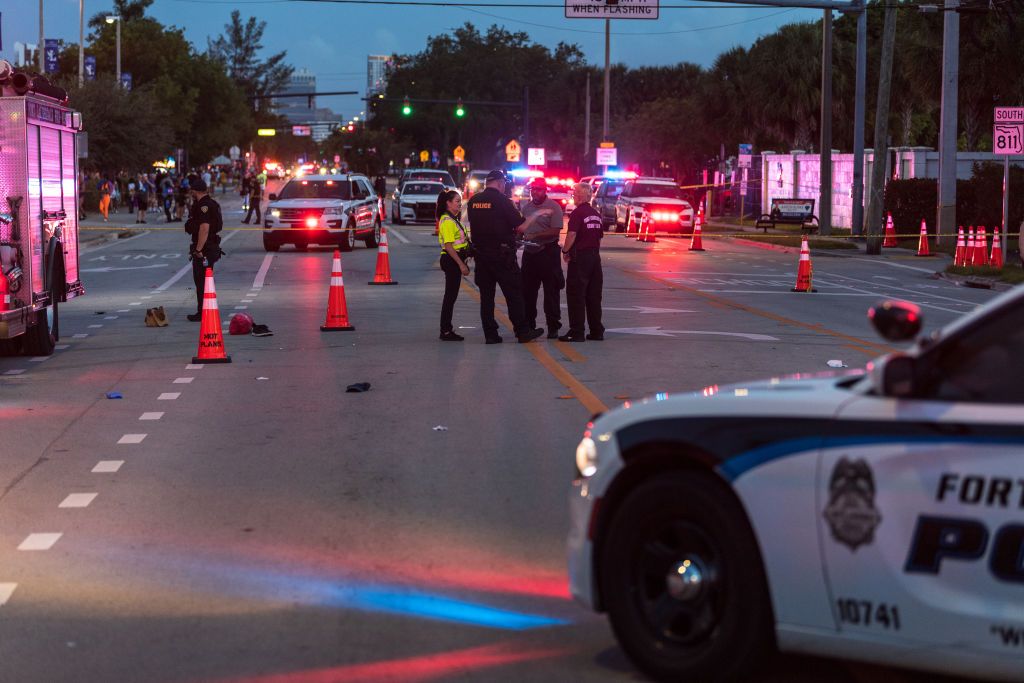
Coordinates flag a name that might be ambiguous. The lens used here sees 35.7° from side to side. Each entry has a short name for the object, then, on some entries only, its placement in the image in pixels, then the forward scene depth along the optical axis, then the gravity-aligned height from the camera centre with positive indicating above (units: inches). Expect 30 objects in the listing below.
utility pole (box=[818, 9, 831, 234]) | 1734.7 +26.7
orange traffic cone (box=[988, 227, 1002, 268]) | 1201.4 -69.5
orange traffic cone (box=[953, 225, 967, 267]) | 1231.5 -70.2
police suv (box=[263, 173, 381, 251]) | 1441.9 -47.8
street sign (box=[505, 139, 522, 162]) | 3405.5 +23.6
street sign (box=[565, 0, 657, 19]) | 1502.2 +144.5
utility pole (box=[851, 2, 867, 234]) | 1657.2 +25.3
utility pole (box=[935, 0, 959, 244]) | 1405.0 +30.0
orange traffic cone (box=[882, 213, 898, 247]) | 1599.3 -71.5
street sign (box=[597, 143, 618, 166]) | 2758.4 +9.2
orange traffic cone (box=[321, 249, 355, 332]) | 731.4 -68.1
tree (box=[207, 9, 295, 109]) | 7751.0 +538.7
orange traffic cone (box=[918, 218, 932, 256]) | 1444.0 -74.8
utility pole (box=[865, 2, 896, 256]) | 1485.0 +21.9
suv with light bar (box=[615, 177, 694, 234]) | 1760.6 -47.0
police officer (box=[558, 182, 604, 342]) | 670.2 -42.8
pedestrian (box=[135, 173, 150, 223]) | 2080.5 -54.3
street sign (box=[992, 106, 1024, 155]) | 1154.0 +23.7
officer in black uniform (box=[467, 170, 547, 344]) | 660.1 -33.7
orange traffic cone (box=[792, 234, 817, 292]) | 973.2 -68.4
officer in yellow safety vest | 692.1 -40.6
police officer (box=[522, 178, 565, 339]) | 682.2 -42.0
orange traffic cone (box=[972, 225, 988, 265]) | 1215.6 -65.3
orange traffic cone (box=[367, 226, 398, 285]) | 1058.1 -70.8
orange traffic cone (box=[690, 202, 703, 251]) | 1523.1 -74.1
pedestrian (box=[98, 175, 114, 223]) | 2236.7 -55.3
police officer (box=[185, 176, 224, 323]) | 772.6 -34.4
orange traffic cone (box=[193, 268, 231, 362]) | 607.8 -68.8
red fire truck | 582.6 -20.5
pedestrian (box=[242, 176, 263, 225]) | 2078.0 -45.5
